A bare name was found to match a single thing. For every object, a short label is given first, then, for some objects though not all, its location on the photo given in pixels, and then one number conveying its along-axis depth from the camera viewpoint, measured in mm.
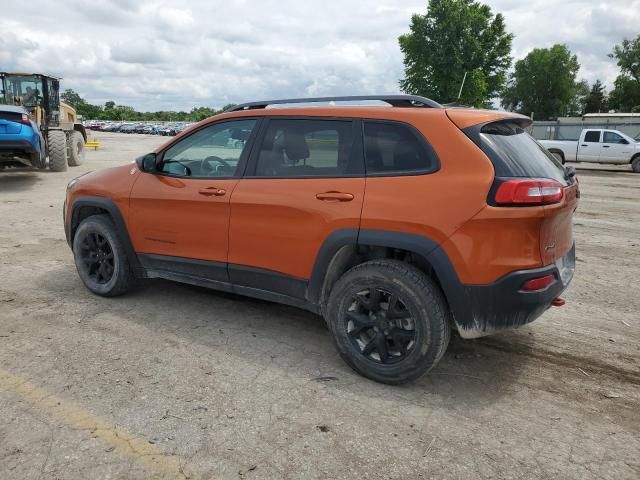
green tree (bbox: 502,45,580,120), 82062
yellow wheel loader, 13984
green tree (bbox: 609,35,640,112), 69681
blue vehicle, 10648
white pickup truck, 20188
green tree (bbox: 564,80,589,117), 87688
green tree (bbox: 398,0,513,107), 50875
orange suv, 2910
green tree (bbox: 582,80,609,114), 82631
